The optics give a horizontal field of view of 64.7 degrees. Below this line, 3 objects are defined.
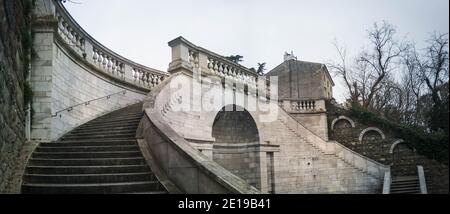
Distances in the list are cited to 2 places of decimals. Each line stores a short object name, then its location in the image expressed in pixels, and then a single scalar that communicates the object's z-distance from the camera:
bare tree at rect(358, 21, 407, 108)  23.05
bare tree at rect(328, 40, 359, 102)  25.73
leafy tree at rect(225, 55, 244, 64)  32.25
